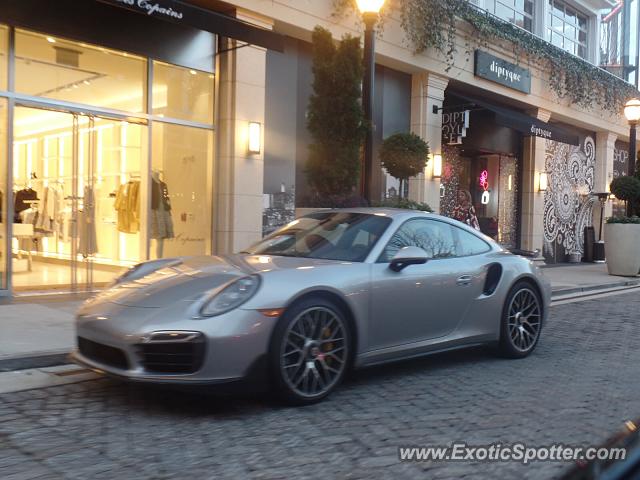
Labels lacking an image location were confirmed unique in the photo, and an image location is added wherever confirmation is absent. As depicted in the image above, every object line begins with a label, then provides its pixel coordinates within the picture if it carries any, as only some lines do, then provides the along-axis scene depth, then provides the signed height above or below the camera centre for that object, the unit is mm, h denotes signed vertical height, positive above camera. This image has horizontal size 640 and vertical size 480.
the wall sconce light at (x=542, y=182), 19094 +1298
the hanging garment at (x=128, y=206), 10547 +192
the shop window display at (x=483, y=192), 16797 +927
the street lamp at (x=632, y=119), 16500 +2835
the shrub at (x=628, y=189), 16625 +989
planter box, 15500 -521
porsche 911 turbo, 3904 -603
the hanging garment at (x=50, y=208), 9711 +129
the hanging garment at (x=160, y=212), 10711 +110
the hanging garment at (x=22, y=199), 9219 +249
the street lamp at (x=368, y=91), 8922 +1871
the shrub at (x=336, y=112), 9250 +1599
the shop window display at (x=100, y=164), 9234 +861
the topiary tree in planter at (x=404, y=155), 11070 +1196
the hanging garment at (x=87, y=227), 10023 -157
